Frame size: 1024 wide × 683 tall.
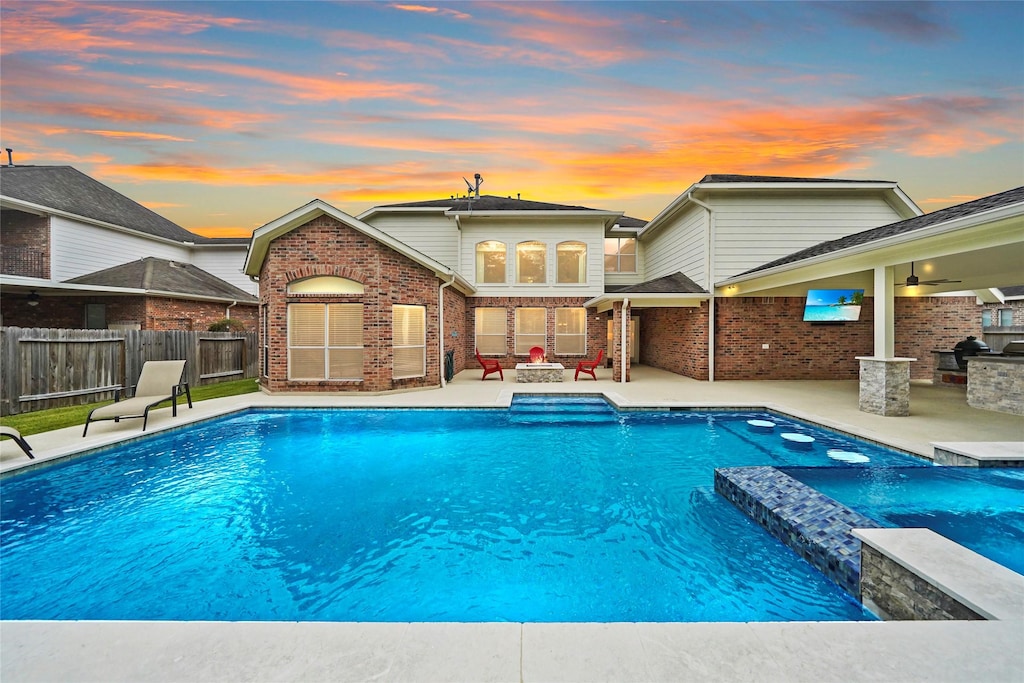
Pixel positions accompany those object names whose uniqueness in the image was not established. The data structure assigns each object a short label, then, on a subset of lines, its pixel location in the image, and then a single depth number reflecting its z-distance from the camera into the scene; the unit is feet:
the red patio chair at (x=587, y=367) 43.42
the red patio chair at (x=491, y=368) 44.84
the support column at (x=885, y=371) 26.73
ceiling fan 28.80
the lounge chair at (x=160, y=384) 25.71
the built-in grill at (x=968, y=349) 38.32
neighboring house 46.68
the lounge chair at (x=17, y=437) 17.48
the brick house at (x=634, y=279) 35.06
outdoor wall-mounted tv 42.52
